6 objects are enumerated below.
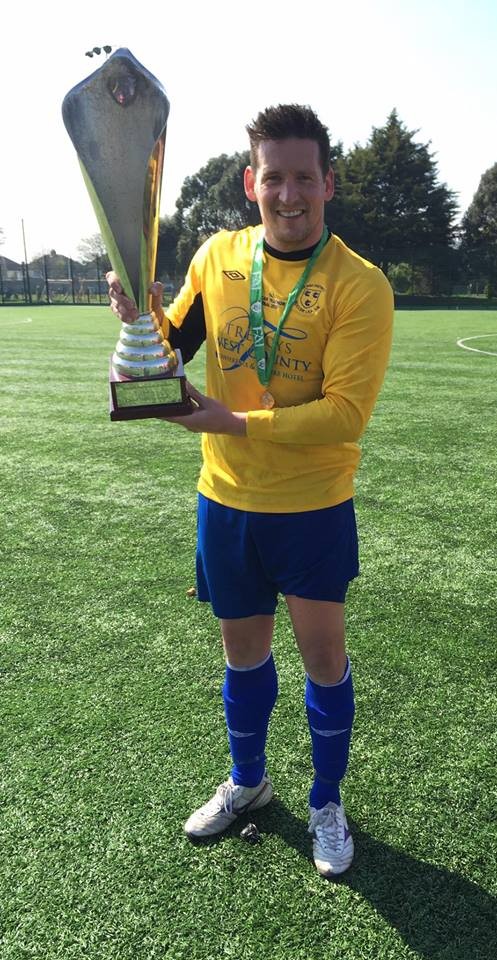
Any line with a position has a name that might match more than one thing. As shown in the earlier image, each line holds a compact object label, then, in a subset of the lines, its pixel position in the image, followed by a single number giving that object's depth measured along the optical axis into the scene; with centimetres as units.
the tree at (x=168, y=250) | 4347
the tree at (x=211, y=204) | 4747
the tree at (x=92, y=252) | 5047
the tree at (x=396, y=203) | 4272
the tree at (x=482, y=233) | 4125
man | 160
